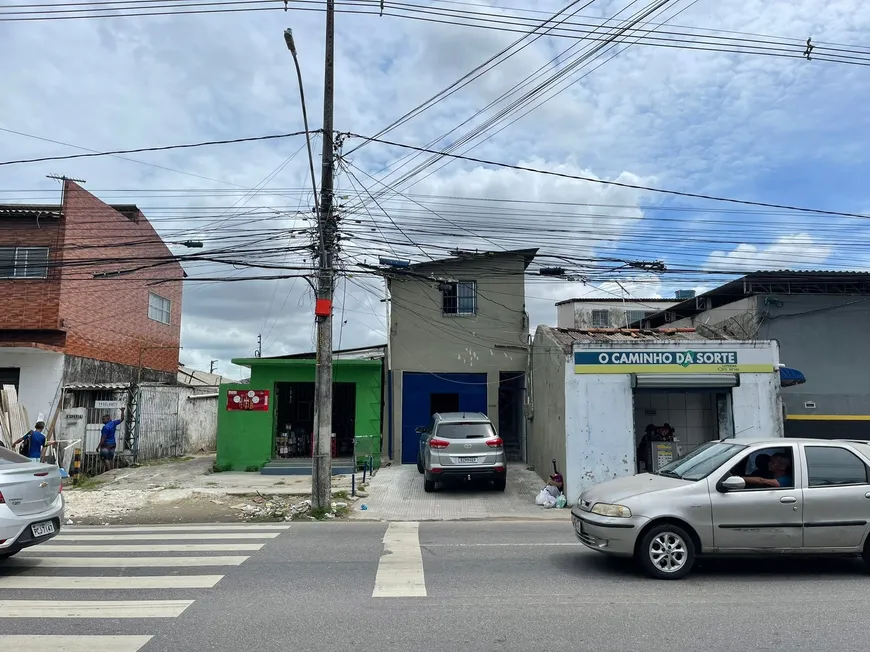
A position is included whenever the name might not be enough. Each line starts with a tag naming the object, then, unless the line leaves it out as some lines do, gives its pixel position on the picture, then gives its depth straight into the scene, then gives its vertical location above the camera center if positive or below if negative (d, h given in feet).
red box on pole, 41.06 +6.63
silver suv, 44.80 -2.71
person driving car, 23.98 -2.33
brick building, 59.36 +11.22
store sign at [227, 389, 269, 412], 61.77 +1.07
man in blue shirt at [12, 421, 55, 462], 48.67 -2.23
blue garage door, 65.05 +1.48
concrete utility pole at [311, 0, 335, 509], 40.47 +5.96
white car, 22.95 -3.36
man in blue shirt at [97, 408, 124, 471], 57.21 -2.55
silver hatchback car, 22.90 -3.55
